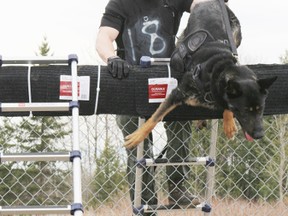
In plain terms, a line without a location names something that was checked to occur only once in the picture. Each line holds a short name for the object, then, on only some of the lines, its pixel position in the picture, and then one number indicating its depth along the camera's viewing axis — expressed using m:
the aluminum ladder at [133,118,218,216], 4.34
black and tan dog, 3.69
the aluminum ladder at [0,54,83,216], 3.25
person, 4.56
